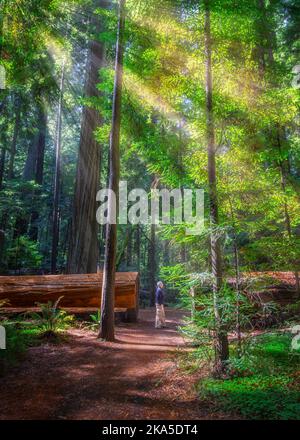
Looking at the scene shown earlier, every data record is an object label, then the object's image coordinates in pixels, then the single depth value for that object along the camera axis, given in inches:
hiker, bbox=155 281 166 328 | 497.3
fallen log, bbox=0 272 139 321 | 455.5
